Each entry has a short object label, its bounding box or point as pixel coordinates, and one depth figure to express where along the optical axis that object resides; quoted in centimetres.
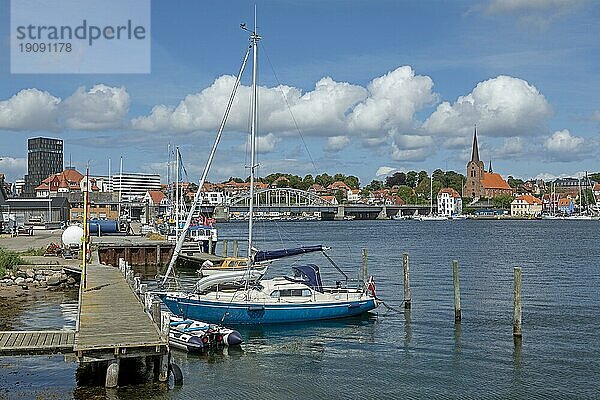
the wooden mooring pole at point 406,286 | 3848
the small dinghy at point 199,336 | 2728
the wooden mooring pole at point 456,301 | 3512
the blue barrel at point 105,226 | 9063
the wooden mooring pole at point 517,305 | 3131
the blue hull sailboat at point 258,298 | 3291
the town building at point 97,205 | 14550
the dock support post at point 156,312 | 2306
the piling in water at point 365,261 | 4526
